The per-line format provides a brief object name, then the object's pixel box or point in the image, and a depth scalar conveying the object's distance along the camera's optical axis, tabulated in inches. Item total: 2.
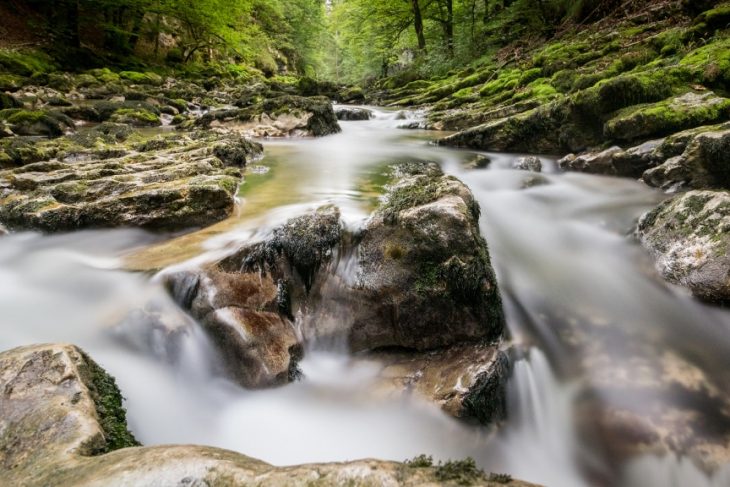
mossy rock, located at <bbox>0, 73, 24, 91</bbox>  465.4
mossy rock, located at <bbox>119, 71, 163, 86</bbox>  677.9
